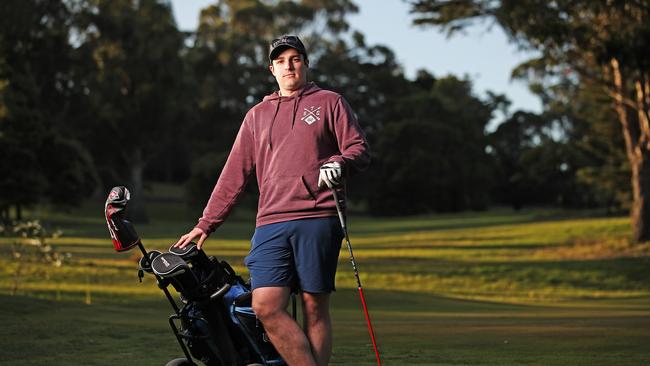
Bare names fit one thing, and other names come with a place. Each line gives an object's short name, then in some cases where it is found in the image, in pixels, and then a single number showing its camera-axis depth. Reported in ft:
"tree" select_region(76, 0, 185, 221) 220.02
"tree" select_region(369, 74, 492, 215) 266.92
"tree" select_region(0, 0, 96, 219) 180.96
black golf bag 20.03
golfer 20.01
